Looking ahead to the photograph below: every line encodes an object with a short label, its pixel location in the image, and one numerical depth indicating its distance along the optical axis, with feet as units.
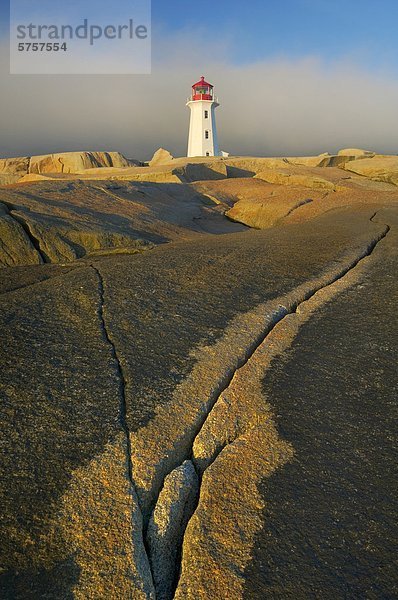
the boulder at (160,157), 141.49
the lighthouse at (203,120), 158.40
